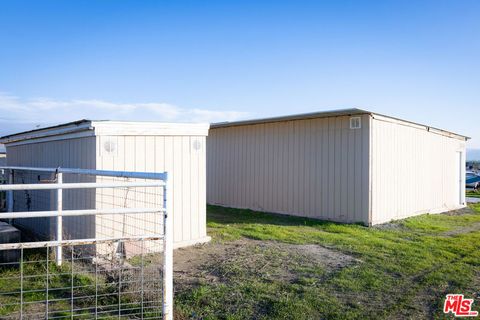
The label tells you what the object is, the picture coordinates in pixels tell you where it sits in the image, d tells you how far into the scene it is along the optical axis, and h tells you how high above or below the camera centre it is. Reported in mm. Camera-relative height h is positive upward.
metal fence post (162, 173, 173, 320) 3576 -978
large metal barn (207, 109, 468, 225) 9562 -322
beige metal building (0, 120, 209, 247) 5902 -143
